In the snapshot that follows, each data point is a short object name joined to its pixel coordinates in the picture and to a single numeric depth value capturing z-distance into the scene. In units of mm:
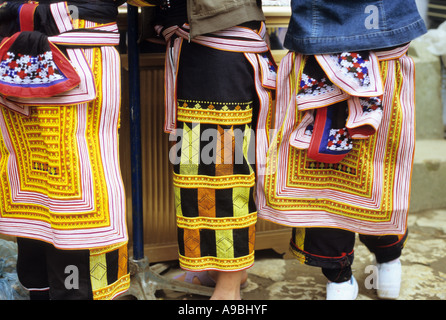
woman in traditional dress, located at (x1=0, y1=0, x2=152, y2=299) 1498
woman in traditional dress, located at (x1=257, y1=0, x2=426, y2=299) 1682
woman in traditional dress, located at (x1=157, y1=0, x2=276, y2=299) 1752
